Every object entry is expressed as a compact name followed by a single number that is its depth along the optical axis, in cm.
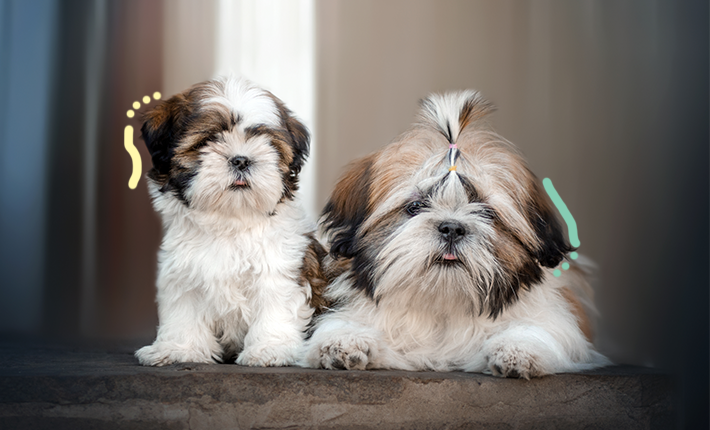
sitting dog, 254
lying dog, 241
